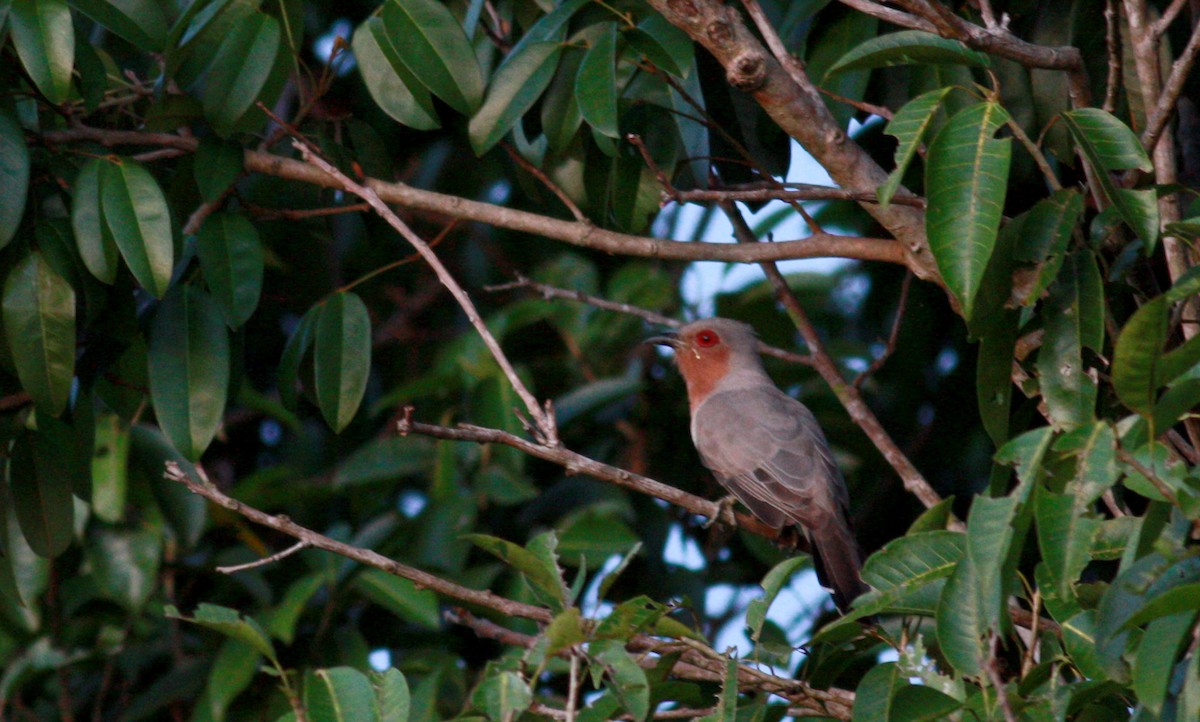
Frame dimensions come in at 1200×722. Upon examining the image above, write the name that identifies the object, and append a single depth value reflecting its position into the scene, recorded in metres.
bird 10.18
